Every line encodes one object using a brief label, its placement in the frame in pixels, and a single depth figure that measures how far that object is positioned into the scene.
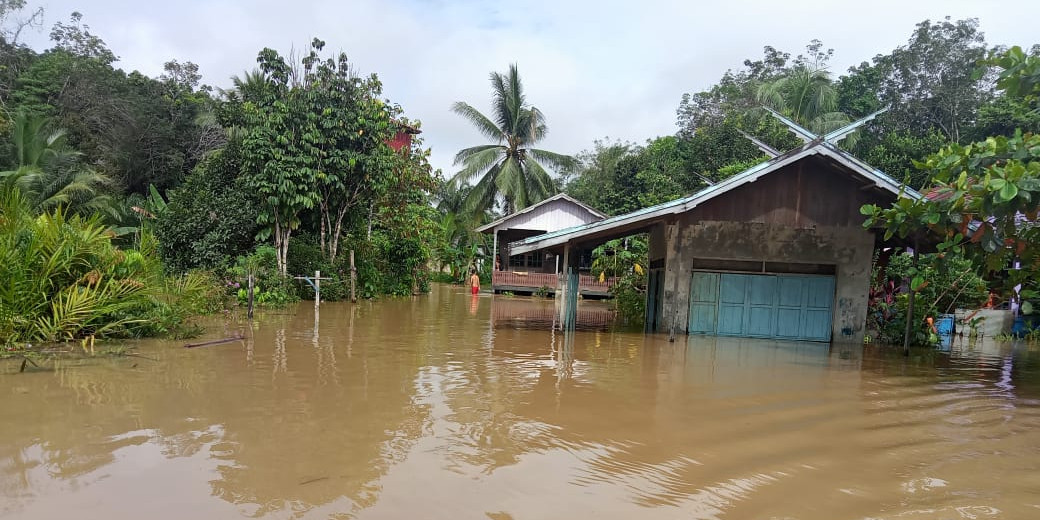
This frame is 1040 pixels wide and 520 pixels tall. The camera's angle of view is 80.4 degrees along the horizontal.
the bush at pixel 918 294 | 12.60
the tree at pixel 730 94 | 33.00
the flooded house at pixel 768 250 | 11.90
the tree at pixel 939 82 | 27.42
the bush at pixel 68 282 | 7.79
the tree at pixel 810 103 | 26.72
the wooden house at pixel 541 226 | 25.80
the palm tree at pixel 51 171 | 19.39
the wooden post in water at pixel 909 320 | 10.95
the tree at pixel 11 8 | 27.14
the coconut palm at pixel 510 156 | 30.48
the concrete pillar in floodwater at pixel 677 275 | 12.48
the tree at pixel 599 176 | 33.25
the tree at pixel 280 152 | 15.84
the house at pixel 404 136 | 21.13
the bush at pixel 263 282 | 15.24
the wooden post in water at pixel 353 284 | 18.16
